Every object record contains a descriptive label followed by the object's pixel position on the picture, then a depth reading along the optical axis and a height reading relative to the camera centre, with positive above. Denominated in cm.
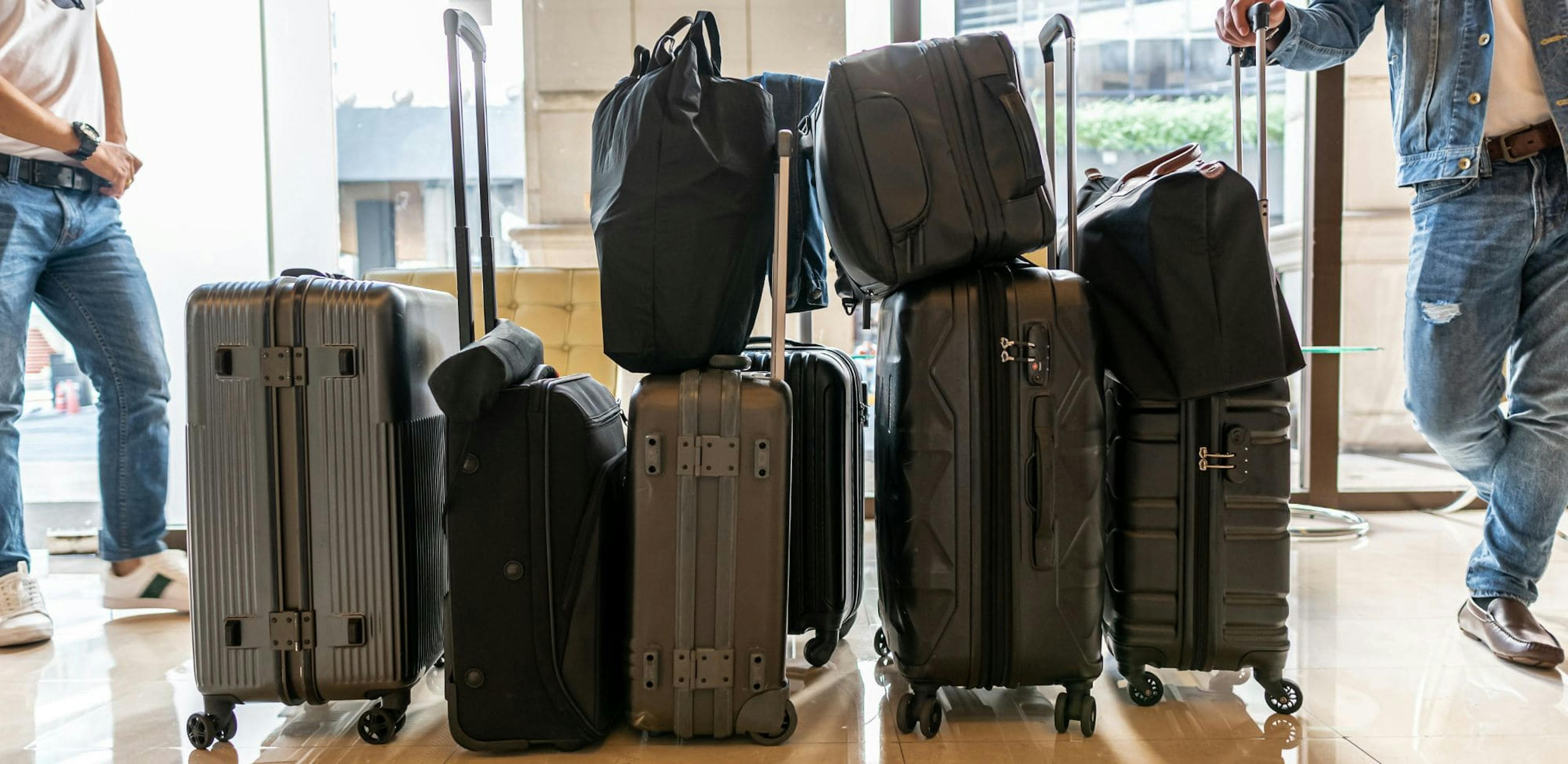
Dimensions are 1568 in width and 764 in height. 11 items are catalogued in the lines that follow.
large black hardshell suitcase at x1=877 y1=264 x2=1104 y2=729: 150 -22
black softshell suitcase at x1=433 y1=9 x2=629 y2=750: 145 -35
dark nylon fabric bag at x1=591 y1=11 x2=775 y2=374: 149 +22
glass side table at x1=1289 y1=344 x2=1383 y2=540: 300 -61
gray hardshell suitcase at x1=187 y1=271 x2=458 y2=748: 148 -22
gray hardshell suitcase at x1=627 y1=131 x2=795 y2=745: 148 -32
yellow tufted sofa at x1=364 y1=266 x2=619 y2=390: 286 +15
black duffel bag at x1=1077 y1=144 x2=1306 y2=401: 148 +9
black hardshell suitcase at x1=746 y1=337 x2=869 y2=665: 187 -31
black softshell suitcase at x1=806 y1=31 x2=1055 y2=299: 148 +30
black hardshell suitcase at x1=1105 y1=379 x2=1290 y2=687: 156 -32
